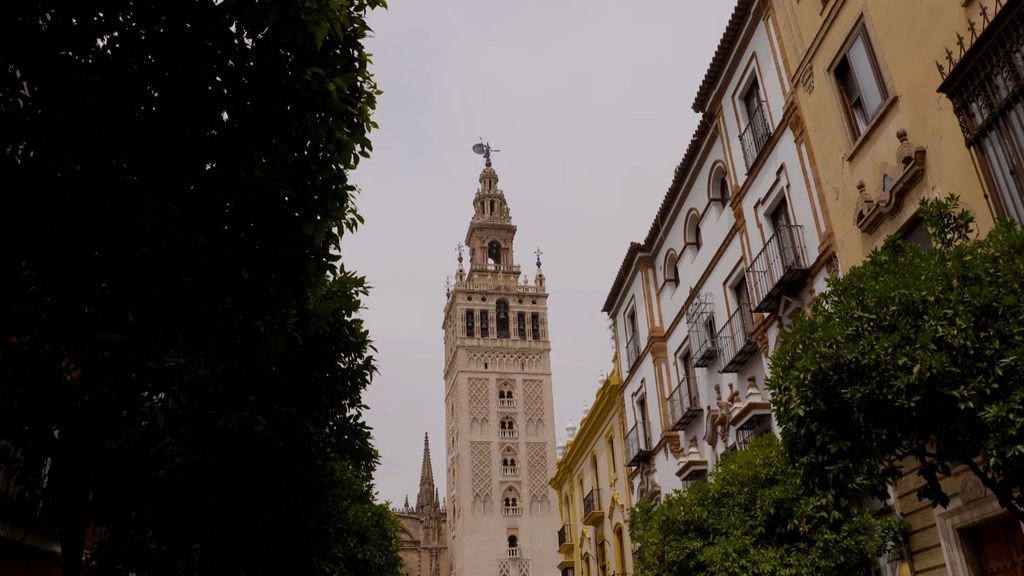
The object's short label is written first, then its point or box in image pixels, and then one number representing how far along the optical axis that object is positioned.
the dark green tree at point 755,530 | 9.93
